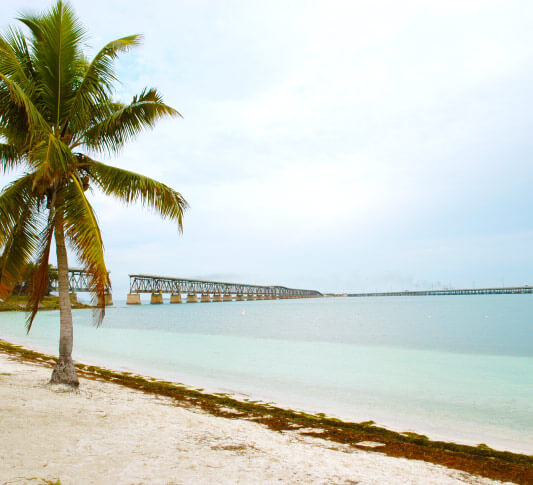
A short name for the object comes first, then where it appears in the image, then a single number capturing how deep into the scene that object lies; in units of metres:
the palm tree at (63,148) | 8.84
